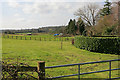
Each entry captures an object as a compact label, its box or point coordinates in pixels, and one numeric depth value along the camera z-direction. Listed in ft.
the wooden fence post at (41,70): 11.10
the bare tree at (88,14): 115.03
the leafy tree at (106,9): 130.52
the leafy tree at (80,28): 159.18
